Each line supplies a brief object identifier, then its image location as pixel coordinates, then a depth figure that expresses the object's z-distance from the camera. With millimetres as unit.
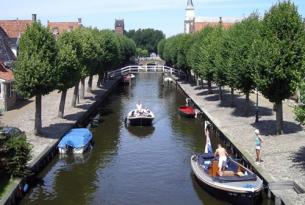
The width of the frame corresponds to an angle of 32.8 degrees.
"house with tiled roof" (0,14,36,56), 76438
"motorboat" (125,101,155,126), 53869
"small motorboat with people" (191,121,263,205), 27438
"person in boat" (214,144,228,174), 30047
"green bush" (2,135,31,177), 28828
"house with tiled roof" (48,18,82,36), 137125
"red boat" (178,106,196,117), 59088
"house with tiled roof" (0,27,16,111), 54656
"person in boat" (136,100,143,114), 55034
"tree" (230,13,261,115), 44891
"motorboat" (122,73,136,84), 106938
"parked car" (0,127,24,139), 29828
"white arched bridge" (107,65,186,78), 111919
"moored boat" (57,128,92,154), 40344
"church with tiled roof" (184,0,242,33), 150112
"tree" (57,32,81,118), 43759
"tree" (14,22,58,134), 40125
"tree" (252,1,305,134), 37719
